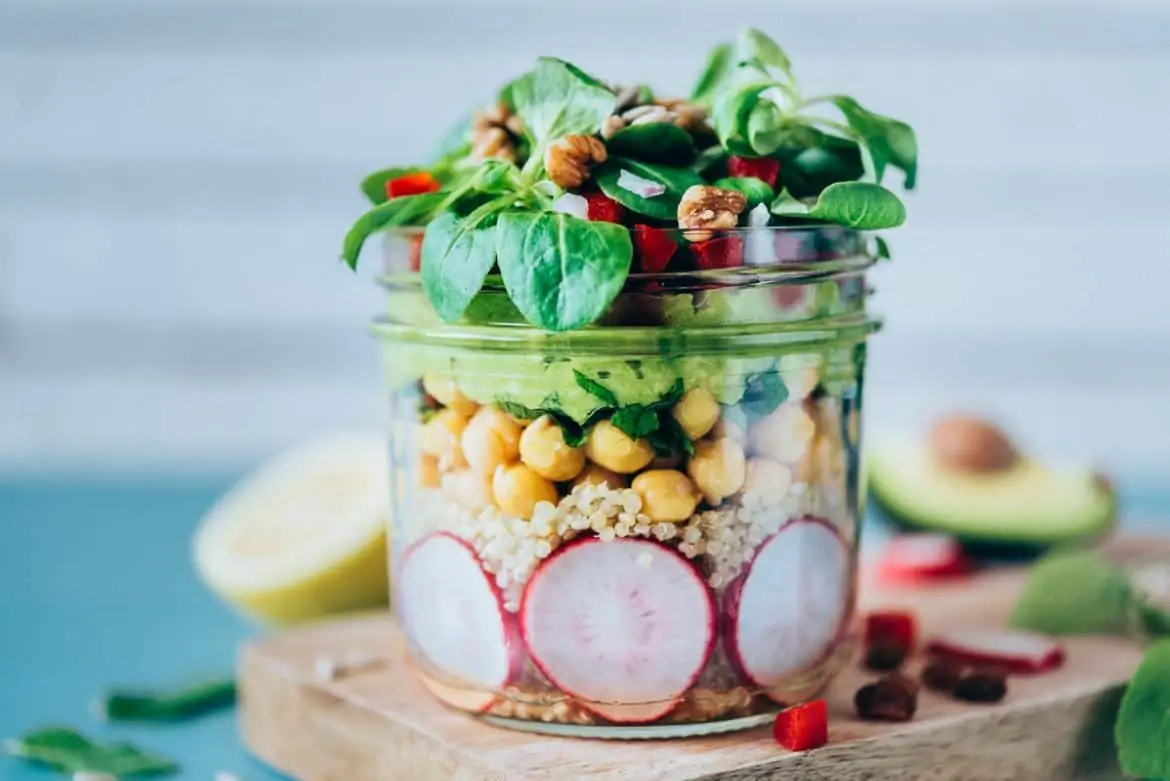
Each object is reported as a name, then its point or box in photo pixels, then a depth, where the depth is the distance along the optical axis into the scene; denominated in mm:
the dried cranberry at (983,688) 495
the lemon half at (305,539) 594
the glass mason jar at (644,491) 454
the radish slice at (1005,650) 519
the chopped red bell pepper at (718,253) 454
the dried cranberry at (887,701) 482
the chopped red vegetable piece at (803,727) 463
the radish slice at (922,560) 622
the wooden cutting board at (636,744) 459
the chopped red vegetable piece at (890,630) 539
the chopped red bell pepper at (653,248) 451
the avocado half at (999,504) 655
